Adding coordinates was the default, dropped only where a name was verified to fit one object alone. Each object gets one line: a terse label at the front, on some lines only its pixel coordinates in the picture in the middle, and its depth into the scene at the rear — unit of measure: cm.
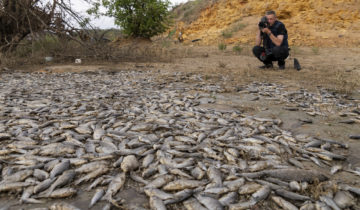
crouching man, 648
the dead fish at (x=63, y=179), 163
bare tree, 794
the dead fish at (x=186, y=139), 229
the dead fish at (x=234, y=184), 164
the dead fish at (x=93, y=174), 172
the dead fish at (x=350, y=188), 164
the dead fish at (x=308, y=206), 147
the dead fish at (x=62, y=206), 143
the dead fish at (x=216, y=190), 159
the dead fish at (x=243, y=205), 146
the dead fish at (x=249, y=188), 161
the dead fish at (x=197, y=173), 177
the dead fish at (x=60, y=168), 176
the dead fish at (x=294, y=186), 165
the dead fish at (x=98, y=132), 236
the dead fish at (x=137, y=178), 172
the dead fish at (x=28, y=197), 151
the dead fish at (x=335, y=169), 193
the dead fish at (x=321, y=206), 146
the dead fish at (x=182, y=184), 163
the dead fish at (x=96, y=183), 166
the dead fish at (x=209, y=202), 145
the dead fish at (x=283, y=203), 148
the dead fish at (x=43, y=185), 160
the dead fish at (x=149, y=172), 179
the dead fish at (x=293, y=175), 176
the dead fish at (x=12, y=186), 160
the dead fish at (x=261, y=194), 156
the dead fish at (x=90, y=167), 181
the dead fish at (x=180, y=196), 152
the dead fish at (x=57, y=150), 204
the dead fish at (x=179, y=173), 177
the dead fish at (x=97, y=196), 151
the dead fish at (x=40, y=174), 172
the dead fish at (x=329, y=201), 148
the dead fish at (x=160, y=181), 166
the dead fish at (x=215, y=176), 169
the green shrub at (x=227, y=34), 1507
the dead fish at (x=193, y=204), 146
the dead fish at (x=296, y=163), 197
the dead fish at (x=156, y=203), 146
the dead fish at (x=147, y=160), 192
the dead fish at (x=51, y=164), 183
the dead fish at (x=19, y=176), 169
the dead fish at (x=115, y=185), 157
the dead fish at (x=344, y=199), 152
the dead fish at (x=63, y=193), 156
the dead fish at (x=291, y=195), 155
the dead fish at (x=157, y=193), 155
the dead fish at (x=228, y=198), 150
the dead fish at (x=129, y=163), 185
